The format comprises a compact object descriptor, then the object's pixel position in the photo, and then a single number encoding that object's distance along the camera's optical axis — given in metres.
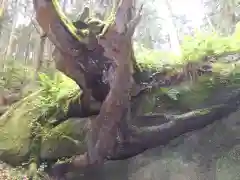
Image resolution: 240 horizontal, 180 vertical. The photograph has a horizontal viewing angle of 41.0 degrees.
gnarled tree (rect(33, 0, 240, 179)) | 2.39
